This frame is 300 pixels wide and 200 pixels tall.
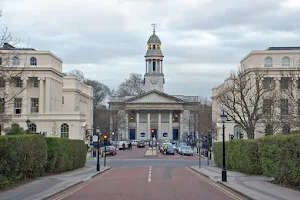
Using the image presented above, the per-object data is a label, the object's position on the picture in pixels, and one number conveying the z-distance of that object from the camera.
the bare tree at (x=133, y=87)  163.75
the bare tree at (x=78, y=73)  154.25
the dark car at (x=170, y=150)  85.12
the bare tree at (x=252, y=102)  50.97
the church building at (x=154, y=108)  145.38
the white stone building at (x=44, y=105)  89.34
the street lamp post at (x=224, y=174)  28.66
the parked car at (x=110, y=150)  78.16
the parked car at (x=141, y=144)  119.79
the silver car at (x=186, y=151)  81.76
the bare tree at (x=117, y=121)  129.18
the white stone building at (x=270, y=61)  85.38
